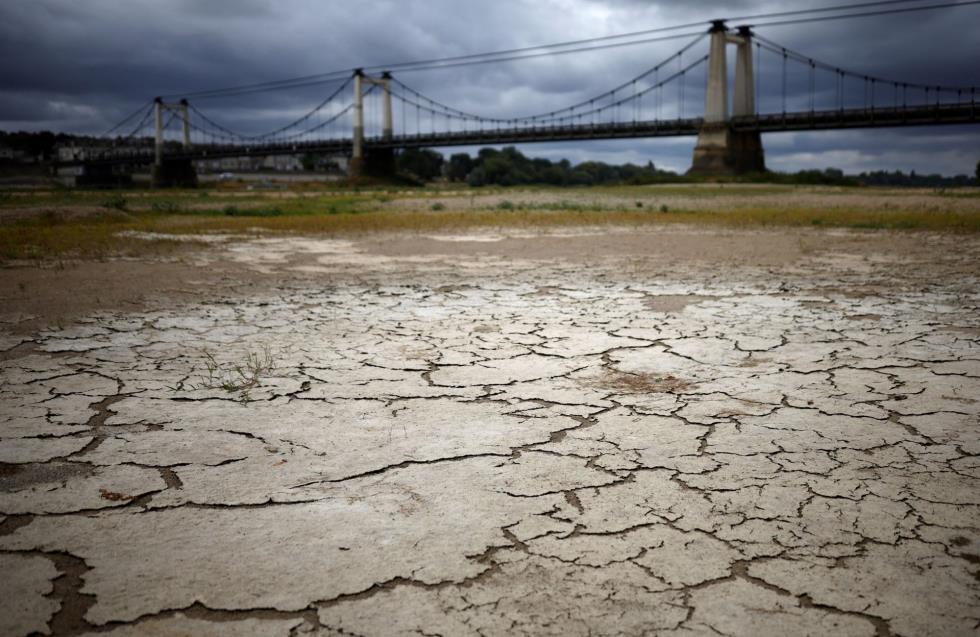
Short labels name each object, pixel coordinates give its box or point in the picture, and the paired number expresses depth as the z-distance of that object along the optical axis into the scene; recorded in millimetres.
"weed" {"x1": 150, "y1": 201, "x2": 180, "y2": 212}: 14224
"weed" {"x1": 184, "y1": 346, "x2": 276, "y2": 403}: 2559
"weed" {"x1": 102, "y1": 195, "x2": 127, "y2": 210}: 13019
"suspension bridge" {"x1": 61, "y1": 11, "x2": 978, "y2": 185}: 32094
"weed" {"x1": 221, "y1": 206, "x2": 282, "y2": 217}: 13218
